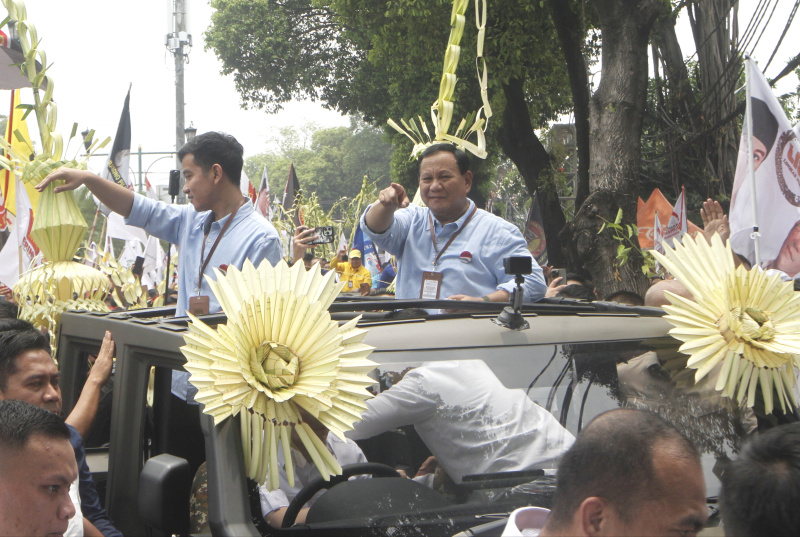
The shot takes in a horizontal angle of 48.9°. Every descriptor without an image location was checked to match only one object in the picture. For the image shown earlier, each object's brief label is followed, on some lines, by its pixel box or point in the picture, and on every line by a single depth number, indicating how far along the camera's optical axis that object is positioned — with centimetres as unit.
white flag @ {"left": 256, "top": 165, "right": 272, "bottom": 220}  1196
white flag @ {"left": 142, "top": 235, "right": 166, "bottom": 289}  1339
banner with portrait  555
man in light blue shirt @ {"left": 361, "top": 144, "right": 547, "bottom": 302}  421
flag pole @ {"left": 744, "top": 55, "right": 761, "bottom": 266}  528
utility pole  1852
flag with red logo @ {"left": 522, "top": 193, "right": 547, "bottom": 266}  1200
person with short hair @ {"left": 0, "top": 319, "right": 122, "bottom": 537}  305
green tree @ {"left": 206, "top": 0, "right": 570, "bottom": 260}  1558
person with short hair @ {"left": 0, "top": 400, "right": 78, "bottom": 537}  223
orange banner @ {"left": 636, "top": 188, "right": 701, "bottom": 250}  991
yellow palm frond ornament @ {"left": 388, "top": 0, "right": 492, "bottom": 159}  477
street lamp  1792
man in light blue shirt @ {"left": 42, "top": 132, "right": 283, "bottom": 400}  403
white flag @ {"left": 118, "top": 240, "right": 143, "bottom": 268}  1328
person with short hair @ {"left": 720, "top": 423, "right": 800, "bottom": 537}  159
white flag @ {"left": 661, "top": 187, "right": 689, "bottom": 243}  884
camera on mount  258
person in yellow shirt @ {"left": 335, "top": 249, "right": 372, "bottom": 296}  1400
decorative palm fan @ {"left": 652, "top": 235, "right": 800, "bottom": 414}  261
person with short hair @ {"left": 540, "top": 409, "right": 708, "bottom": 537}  167
